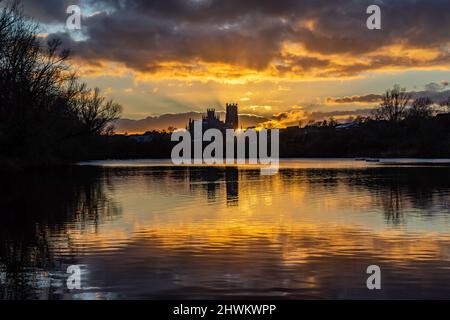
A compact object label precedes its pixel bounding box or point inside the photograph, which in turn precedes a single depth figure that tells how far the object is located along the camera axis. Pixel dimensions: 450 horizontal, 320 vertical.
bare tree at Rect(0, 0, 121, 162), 45.03
